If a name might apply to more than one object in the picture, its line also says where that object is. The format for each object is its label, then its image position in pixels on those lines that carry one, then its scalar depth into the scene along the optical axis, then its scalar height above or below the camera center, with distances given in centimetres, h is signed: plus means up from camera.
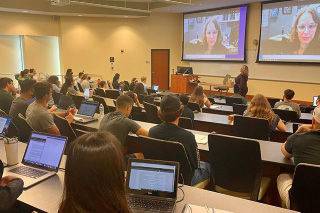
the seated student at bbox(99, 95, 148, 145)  296 -64
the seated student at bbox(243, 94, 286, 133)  360 -59
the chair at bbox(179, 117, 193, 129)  371 -75
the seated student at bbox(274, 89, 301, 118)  473 -64
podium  1149 -68
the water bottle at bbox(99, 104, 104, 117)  469 -75
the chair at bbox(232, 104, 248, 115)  494 -74
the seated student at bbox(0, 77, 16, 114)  464 -52
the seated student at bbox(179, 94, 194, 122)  404 -67
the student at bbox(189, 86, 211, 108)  511 -56
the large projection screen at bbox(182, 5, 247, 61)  1048 +129
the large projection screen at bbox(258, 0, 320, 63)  851 +114
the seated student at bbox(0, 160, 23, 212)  162 -74
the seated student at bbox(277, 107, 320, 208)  213 -64
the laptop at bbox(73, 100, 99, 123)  411 -70
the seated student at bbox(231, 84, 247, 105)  871 -69
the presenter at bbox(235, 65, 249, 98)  830 -39
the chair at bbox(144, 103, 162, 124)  466 -80
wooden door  1332 +0
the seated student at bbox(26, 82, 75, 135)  314 -54
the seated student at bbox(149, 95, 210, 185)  241 -59
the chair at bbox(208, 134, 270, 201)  232 -85
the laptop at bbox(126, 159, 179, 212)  167 -71
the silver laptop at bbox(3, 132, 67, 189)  213 -74
